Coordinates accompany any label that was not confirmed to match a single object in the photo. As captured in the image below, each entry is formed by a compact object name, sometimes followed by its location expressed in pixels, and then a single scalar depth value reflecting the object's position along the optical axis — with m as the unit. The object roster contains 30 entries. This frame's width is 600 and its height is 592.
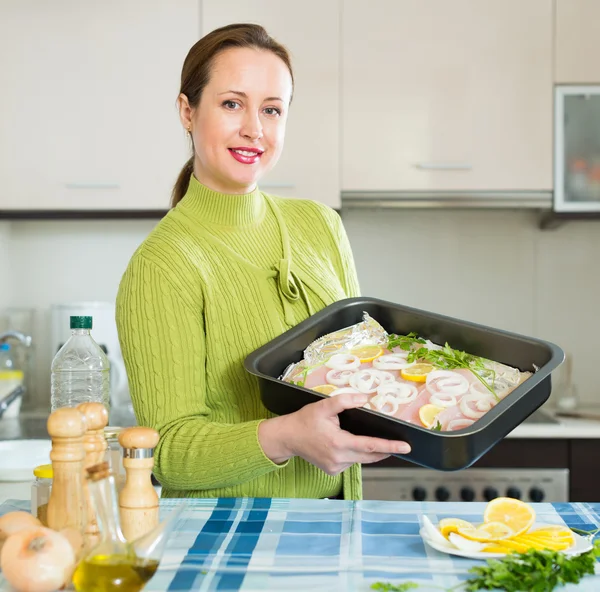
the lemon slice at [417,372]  1.17
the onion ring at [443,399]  1.10
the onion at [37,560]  0.78
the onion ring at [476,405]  1.08
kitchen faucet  2.45
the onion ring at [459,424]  1.06
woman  1.19
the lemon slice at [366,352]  1.24
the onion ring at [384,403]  1.12
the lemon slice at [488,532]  0.90
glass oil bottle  0.77
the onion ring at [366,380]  1.17
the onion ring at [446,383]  1.13
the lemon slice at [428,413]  1.08
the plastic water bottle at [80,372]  1.40
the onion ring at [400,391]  1.13
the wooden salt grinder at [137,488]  0.86
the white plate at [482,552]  0.88
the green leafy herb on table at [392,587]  0.79
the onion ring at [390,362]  1.21
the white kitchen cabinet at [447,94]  2.51
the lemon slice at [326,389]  1.16
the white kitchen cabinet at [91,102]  2.53
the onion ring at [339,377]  1.18
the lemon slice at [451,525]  0.93
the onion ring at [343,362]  1.21
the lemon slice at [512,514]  0.93
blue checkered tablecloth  0.83
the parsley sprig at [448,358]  1.19
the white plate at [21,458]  1.57
